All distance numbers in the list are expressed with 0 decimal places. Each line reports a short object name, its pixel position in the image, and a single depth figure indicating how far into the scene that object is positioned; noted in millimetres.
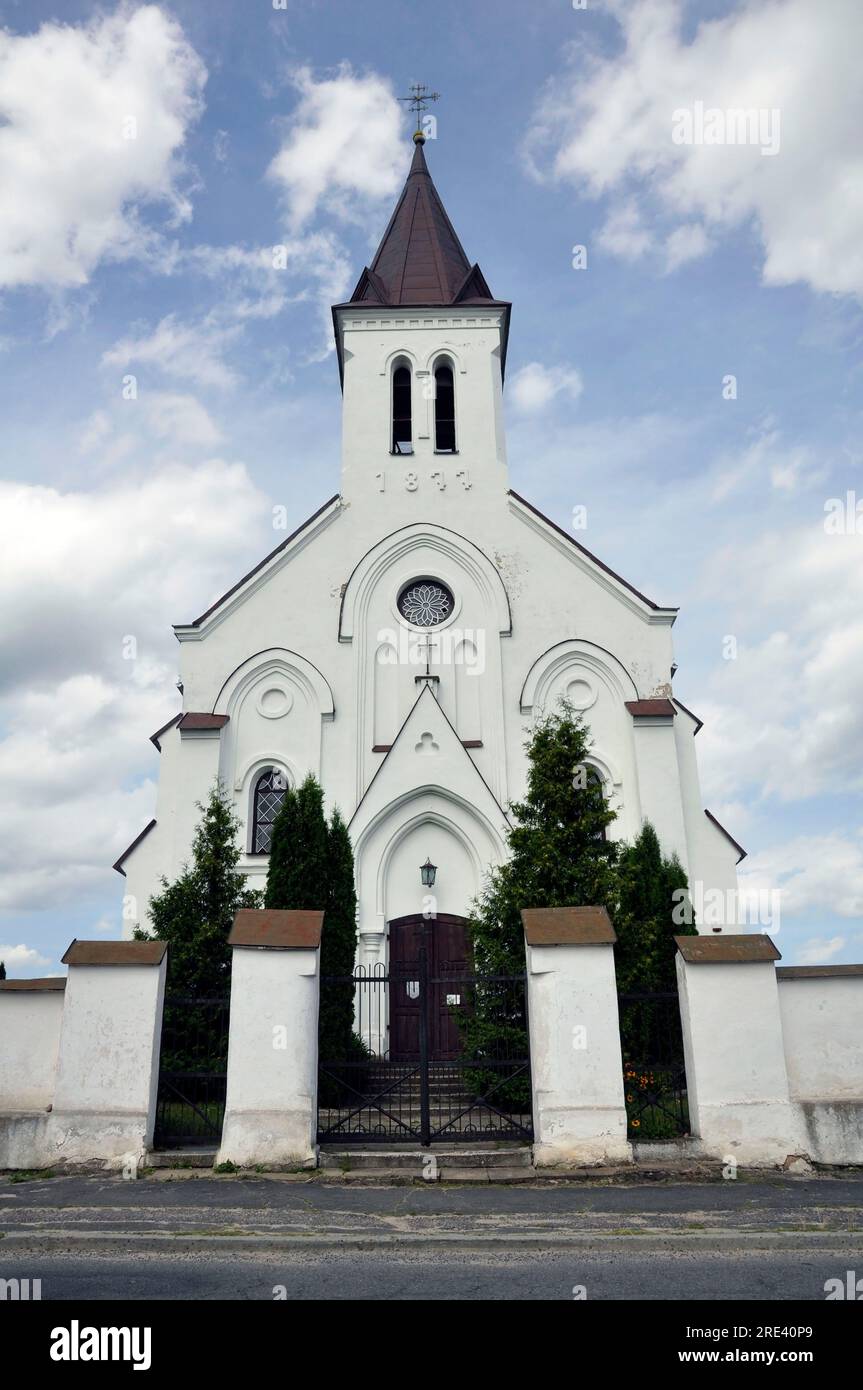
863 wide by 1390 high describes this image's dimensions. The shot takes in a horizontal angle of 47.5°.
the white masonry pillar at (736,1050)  9703
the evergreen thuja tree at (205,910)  12758
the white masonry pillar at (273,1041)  9586
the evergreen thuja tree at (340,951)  14016
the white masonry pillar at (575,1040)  9516
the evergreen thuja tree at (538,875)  11672
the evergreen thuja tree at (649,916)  12352
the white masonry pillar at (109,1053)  9836
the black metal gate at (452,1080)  10391
